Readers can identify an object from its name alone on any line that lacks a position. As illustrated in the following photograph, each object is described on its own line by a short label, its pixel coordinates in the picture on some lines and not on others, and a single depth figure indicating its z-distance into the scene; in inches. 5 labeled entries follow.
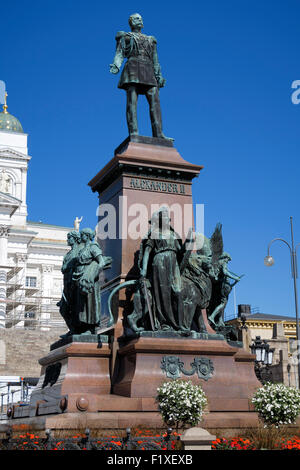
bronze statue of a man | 593.0
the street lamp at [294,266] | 1064.8
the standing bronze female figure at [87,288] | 492.7
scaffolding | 2851.4
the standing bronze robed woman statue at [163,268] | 489.7
